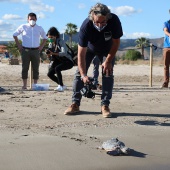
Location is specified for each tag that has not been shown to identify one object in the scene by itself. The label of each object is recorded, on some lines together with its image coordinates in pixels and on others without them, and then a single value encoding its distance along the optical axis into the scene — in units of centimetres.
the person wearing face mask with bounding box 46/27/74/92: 970
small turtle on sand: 446
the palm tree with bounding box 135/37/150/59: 8324
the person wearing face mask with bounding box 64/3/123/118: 586
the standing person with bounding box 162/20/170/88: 1077
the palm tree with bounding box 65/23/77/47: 7180
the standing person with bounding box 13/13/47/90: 1015
